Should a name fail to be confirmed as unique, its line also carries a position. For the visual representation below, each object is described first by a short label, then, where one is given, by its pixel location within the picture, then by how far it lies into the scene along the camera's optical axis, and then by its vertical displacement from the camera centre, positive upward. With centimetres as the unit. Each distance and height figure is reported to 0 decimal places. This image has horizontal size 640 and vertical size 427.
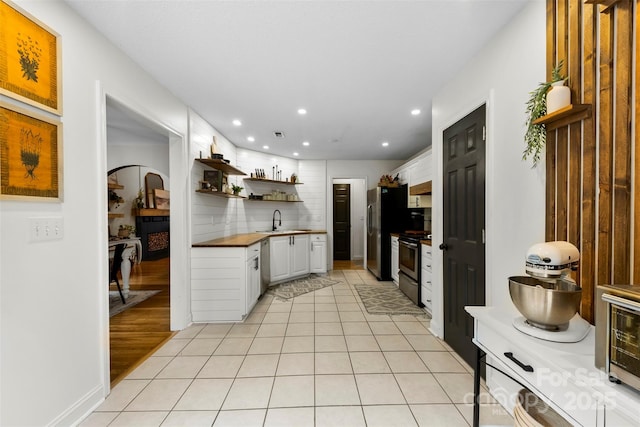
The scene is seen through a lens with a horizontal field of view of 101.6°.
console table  74 -55
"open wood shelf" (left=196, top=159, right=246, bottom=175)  328 +63
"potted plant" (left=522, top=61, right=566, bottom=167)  135 +52
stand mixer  99 -34
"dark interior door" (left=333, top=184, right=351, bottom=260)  704 -30
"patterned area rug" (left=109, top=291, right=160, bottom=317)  342 -127
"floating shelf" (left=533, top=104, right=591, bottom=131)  119 +46
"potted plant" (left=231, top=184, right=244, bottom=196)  407 +34
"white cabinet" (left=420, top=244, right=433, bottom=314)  320 -85
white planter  126 +55
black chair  353 -64
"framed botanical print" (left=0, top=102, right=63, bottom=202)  124 +29
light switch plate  136 -9
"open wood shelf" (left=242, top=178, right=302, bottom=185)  474 +59
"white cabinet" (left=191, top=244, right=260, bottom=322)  303 -84
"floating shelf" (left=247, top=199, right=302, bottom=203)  498 +22
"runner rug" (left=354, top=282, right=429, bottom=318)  335 -129
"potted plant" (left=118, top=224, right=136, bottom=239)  413 -33
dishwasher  382 -85
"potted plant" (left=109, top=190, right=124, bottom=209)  576 +30
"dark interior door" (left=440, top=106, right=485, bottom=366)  203 -14
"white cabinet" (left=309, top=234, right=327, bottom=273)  528 -85
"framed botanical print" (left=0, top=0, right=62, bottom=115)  124 +78
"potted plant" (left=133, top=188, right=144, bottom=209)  651 +30
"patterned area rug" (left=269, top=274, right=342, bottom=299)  414 -130
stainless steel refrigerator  476 -15
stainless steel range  352 -76
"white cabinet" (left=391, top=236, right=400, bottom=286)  448 -85
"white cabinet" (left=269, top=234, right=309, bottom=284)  445 -82
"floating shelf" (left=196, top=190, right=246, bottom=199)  322 +25
